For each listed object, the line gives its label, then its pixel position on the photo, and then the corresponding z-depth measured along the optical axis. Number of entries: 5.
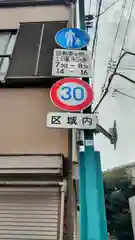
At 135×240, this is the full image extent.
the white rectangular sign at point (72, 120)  3.19
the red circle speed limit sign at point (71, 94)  3.35
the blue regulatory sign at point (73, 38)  4.15
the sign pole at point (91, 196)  2.55
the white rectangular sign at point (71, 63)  3.80
